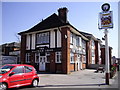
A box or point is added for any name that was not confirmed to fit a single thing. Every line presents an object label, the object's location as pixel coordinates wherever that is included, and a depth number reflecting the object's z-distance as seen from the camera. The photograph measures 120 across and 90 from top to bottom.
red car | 8.57
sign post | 12.38
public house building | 21.20
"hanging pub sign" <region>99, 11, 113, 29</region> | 12.80
